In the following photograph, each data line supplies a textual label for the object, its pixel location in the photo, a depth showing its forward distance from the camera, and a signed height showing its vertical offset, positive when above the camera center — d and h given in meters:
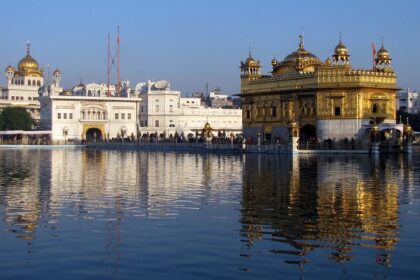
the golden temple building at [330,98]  56.94 +3.78
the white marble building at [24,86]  118.33 +9.93
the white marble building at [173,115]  101.00 +4.08
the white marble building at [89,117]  91.19 +3.44
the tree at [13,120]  97.19 +3.29
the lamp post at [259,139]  58.88 +0.35
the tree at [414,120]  97.25 +3.08
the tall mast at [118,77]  96.89 +9.18
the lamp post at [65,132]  91.44 +1.49
